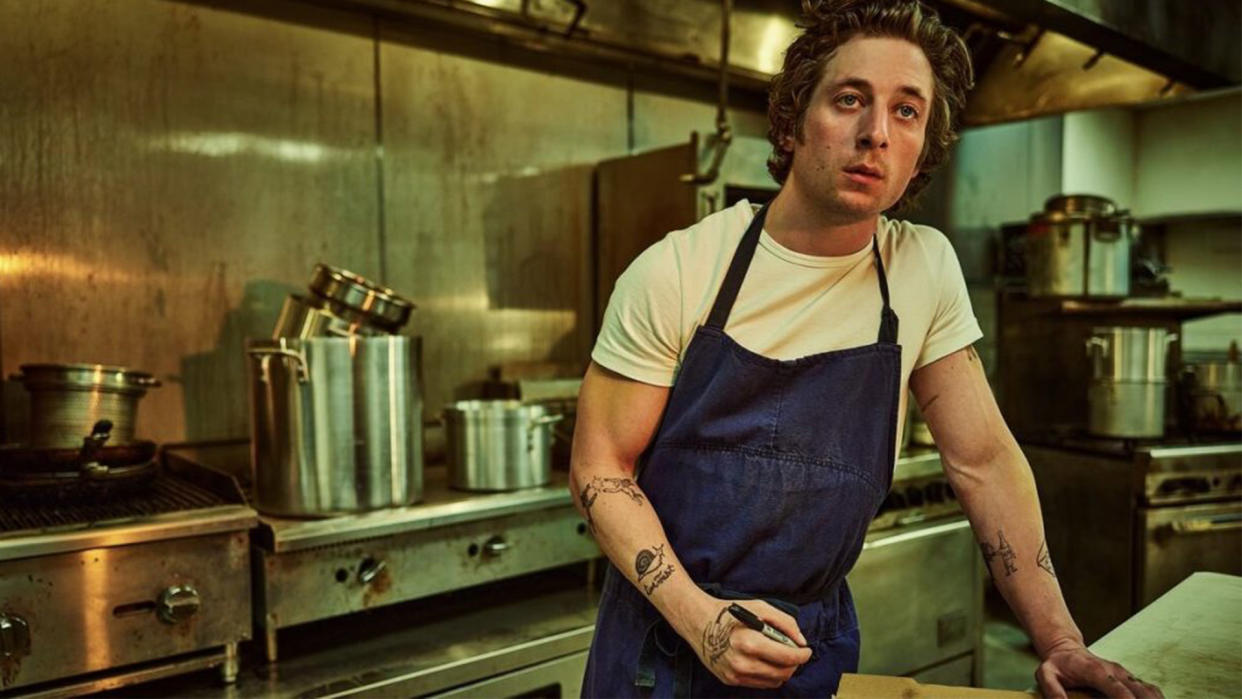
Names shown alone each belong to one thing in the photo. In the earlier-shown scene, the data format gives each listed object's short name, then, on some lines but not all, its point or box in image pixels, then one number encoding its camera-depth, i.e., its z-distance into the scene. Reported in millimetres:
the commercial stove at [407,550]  1787
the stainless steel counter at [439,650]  1758
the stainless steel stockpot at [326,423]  1832
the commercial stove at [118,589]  1496
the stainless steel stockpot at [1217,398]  3439
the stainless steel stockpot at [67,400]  1723
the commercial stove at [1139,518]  3139
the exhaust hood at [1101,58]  2836
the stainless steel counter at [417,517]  1771
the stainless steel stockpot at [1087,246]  3428
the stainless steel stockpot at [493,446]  2104
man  1251
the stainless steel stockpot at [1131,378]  3234
